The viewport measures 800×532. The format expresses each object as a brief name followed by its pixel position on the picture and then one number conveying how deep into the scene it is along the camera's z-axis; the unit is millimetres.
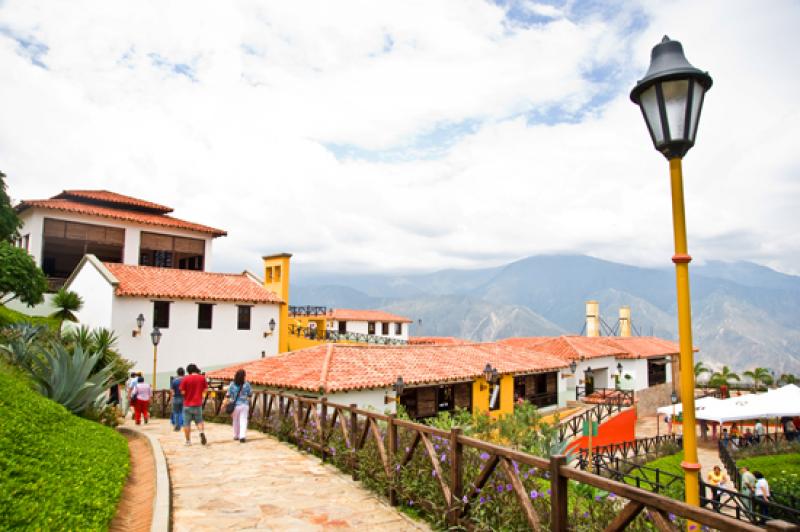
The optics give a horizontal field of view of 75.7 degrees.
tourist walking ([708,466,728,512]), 13117
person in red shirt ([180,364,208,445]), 10031
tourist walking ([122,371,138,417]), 15672
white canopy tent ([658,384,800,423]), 18422
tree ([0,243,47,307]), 19219
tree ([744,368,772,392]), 44125
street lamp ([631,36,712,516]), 3084
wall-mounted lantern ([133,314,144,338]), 22047
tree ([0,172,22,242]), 19141
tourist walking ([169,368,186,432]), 12393
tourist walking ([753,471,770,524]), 11875
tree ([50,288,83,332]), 24156
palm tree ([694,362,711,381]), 45769
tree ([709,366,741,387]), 44594
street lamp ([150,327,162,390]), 19531
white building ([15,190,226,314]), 27797
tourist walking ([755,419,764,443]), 24009
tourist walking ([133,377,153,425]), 13695
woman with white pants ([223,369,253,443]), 10133
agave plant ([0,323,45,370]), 10227
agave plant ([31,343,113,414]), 8781
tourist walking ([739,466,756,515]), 12350
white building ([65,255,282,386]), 22516
